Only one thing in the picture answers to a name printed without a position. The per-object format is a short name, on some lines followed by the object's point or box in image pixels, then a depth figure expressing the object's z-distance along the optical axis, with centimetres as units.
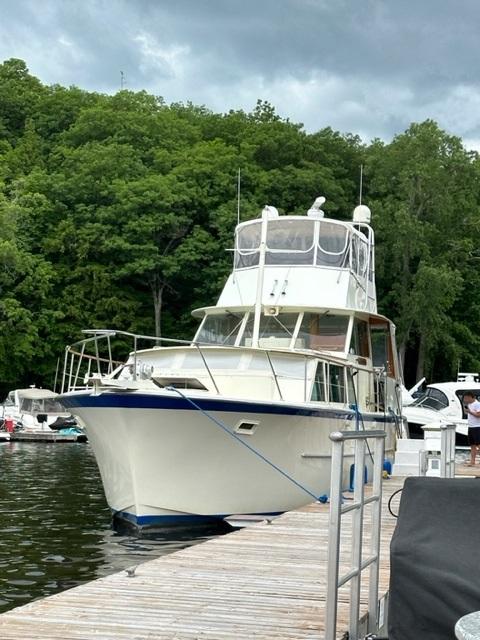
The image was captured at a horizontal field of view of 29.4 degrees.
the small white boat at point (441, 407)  3672
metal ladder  521
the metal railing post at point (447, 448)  1200
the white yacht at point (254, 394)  1356
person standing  1978
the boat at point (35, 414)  4028
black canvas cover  455
